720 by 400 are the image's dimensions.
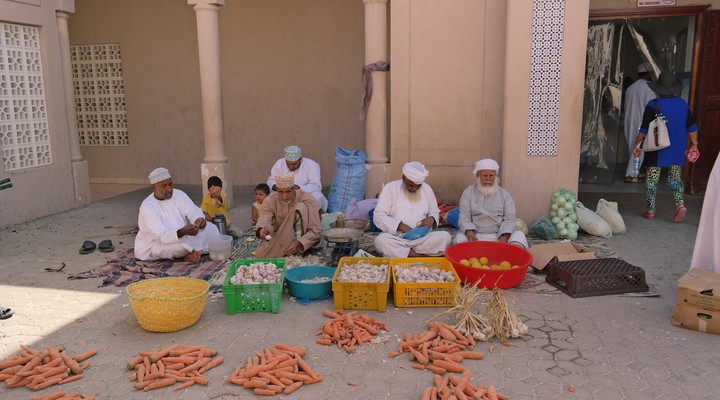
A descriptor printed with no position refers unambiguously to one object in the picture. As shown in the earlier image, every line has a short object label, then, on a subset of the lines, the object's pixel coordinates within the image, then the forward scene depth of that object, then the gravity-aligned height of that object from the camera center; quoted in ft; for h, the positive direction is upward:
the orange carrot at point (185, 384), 12.05 -5.55
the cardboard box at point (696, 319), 14.15 -5.10
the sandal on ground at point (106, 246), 22.18 -4.97
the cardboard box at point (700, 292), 14.07 -4.39
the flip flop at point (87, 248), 22.00 -4.97
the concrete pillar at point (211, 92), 27.66 +1.06
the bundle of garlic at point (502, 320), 13.92 -4.95
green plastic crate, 15.75 -4.94
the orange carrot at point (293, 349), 13.35 -5.37
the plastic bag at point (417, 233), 19.86 -4.08
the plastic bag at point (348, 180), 26.63 -3.04
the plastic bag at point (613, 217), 23.43 -4.29
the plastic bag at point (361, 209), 24.56 -4.06
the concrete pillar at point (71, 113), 29.25 +0.12
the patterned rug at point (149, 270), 18.76 -5.23
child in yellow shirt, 23.67 -3.56
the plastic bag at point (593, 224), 22.98 -4.47
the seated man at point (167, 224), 20.20 -3.83
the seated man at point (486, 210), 20.21 -3.45
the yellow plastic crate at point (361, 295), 15.65 -4.89
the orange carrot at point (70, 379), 12.38 -5.57
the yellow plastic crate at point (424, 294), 15.92 -4.95
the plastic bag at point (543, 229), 22.70 -4.61
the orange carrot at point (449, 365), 12.42 -5.38
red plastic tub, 16.94 -4.60
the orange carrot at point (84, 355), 13.34 -5.47
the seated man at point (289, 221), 20.25 -3.76
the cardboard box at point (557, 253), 18.61 -4.60
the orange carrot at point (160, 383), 12.02 -5.52
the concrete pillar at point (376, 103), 26.03 +0.42
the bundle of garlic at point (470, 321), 13.89 -5.03
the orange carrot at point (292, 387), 11.85 -5.55
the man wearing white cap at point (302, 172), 25.84 -2.65
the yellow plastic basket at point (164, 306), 14.32 -4.75
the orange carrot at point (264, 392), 11.77 -5.56
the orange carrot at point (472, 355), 13.08 -5.41
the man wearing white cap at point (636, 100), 31.76 +0.53
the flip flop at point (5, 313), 15.87 -5.34
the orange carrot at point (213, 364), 12.71 -5.47
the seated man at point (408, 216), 19.85 -3.65
